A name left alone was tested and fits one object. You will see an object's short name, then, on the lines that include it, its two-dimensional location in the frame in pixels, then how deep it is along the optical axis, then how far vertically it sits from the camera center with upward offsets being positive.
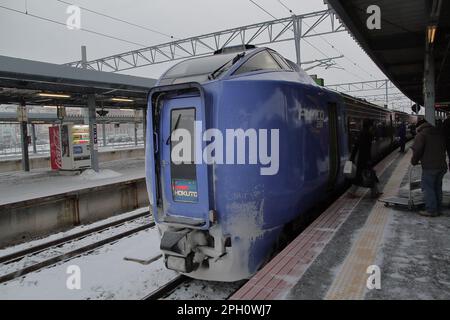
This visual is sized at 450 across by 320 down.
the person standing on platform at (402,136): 17.96 -0.16
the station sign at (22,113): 19.05 +1.81
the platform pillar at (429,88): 9.84 +1.22
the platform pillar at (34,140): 30.32 +0.57
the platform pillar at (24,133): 19.06 +0.78
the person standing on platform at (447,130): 9.05 +0.03
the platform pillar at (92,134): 16.52 +0.50
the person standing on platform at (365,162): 7.41 -0.58
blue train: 4.34 -0.27
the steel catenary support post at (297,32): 15.31 +4.51
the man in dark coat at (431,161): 5.81 -0.47
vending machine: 18.33 -0.03
